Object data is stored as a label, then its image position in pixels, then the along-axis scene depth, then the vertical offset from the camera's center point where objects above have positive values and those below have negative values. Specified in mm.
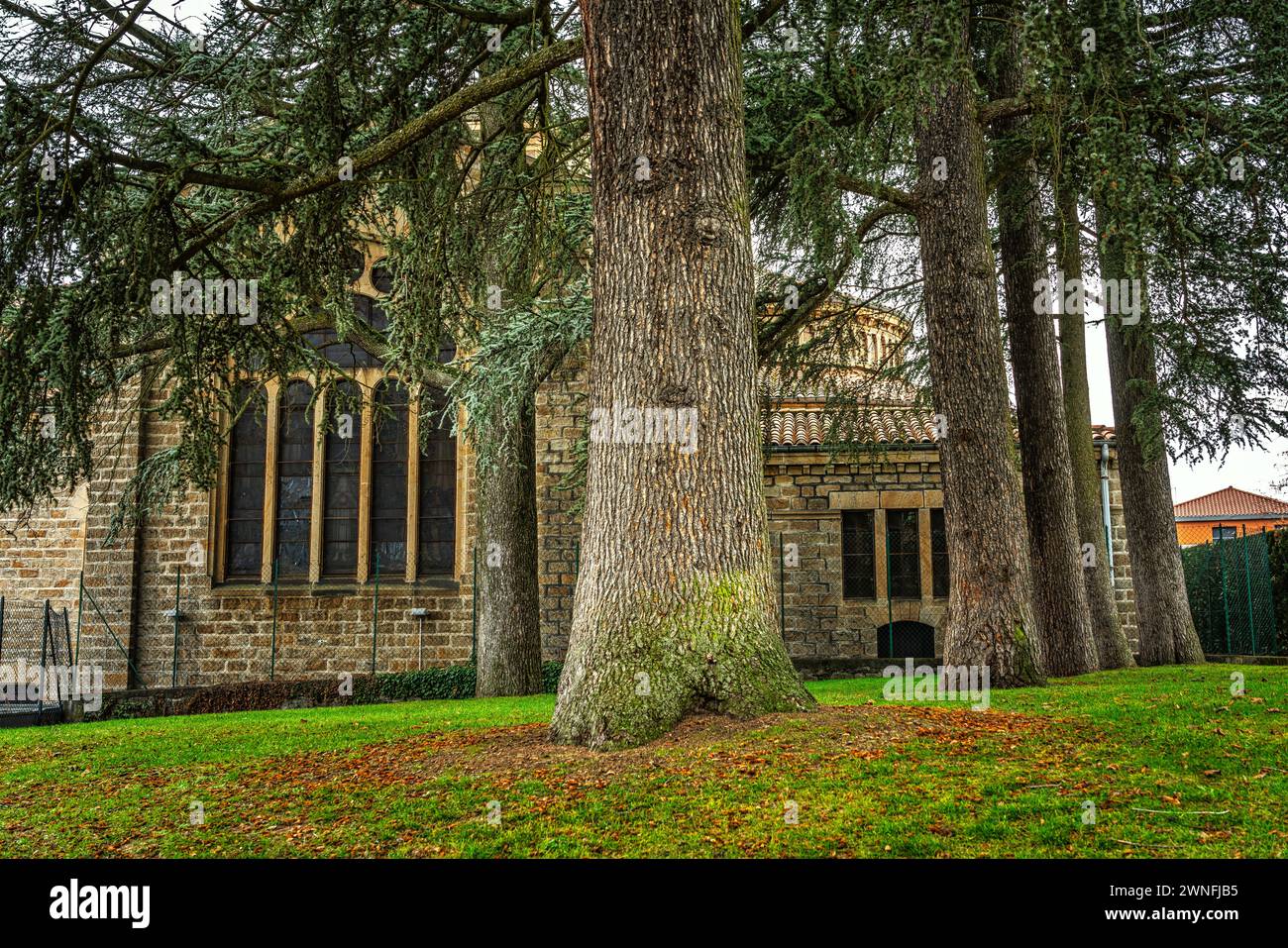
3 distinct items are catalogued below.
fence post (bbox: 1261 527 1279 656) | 14540 -590
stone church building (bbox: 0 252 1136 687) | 17094 +755
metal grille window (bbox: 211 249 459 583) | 18250 +1778
